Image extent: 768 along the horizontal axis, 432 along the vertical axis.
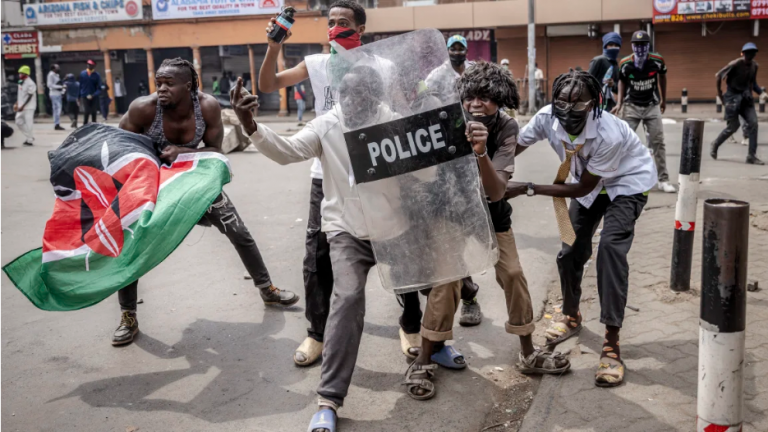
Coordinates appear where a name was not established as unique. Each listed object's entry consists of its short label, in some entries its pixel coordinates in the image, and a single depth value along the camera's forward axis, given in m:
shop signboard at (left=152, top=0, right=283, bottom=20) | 28.08
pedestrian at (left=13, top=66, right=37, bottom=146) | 16.14
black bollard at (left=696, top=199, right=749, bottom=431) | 2.53
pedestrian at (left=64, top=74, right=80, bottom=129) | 21.44
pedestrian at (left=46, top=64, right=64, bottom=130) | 21.45
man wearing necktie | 3.73
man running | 10.38
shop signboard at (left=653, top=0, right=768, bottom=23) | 23.62
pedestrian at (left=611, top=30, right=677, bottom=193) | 8.28
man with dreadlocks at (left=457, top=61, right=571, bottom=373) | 3.44
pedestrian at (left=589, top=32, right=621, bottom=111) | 8.75
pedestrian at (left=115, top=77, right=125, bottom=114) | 30.47
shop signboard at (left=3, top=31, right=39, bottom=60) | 31.89
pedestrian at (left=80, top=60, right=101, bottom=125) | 20.53
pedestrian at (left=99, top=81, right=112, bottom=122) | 27.19
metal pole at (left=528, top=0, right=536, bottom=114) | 21.75
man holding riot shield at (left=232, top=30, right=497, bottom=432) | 3.14
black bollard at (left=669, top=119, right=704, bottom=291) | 4.78
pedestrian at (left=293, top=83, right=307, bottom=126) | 23.56
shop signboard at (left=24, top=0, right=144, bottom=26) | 29.89
